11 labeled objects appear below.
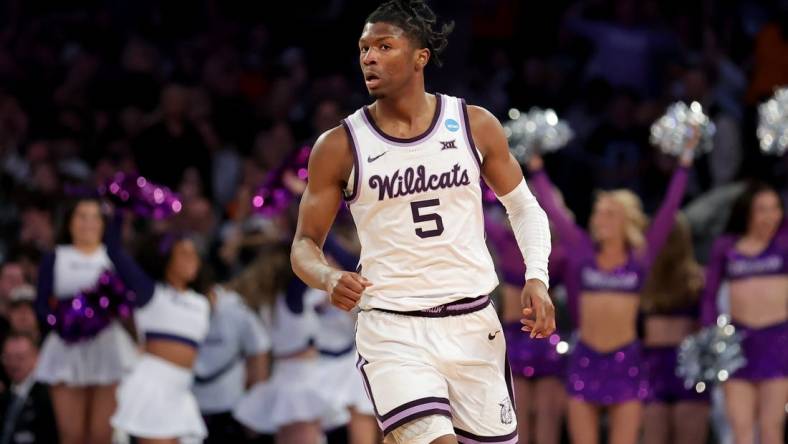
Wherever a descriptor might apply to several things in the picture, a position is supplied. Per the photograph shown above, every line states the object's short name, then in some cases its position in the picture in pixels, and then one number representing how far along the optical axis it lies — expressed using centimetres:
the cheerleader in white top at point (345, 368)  1852
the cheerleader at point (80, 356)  1798
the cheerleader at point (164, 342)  1708
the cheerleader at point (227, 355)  1969
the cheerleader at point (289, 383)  1858
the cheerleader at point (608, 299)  1697
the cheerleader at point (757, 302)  1712
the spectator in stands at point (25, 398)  1867
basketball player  987
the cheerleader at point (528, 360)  1822
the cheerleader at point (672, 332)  1852
